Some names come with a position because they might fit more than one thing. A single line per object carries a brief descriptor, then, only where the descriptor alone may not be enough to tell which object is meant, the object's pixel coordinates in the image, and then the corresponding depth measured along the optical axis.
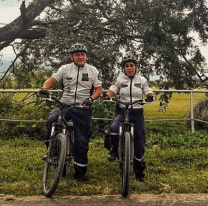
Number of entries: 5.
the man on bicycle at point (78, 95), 3.66
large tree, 7.40
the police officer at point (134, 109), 3.66
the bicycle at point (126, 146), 3.24
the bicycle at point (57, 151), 3.18
